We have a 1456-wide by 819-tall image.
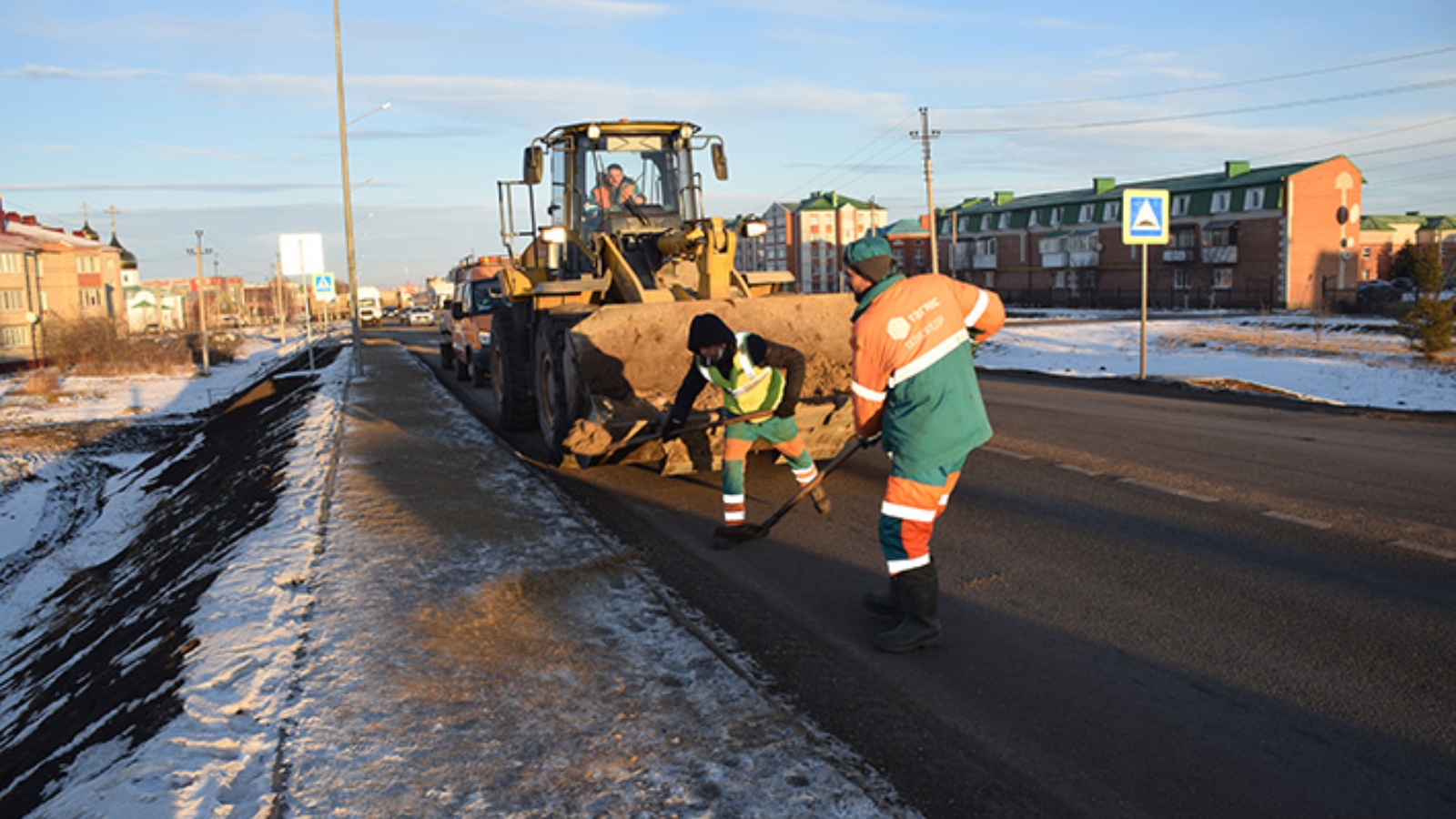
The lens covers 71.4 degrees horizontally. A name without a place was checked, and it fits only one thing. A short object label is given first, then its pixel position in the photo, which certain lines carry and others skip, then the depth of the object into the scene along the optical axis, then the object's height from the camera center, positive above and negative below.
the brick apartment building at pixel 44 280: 49.16 +3.00
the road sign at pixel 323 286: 32.38 +1.18
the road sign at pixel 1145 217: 15.70 +1.18
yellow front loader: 8.30 +0.06
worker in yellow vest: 6.68 -0.52
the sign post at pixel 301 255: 28.16 +1.93
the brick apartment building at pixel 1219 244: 58.56 +2.93
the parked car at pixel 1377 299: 40.81 -0.62
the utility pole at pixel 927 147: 45.12 +7.11
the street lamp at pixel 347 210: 24.39 +2.73
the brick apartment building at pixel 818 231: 97.94 +7.11
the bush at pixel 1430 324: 19.06 -0.81
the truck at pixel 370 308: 68.06 +0.91
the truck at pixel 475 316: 18.12 +0.03
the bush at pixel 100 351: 33.75 -0.72
